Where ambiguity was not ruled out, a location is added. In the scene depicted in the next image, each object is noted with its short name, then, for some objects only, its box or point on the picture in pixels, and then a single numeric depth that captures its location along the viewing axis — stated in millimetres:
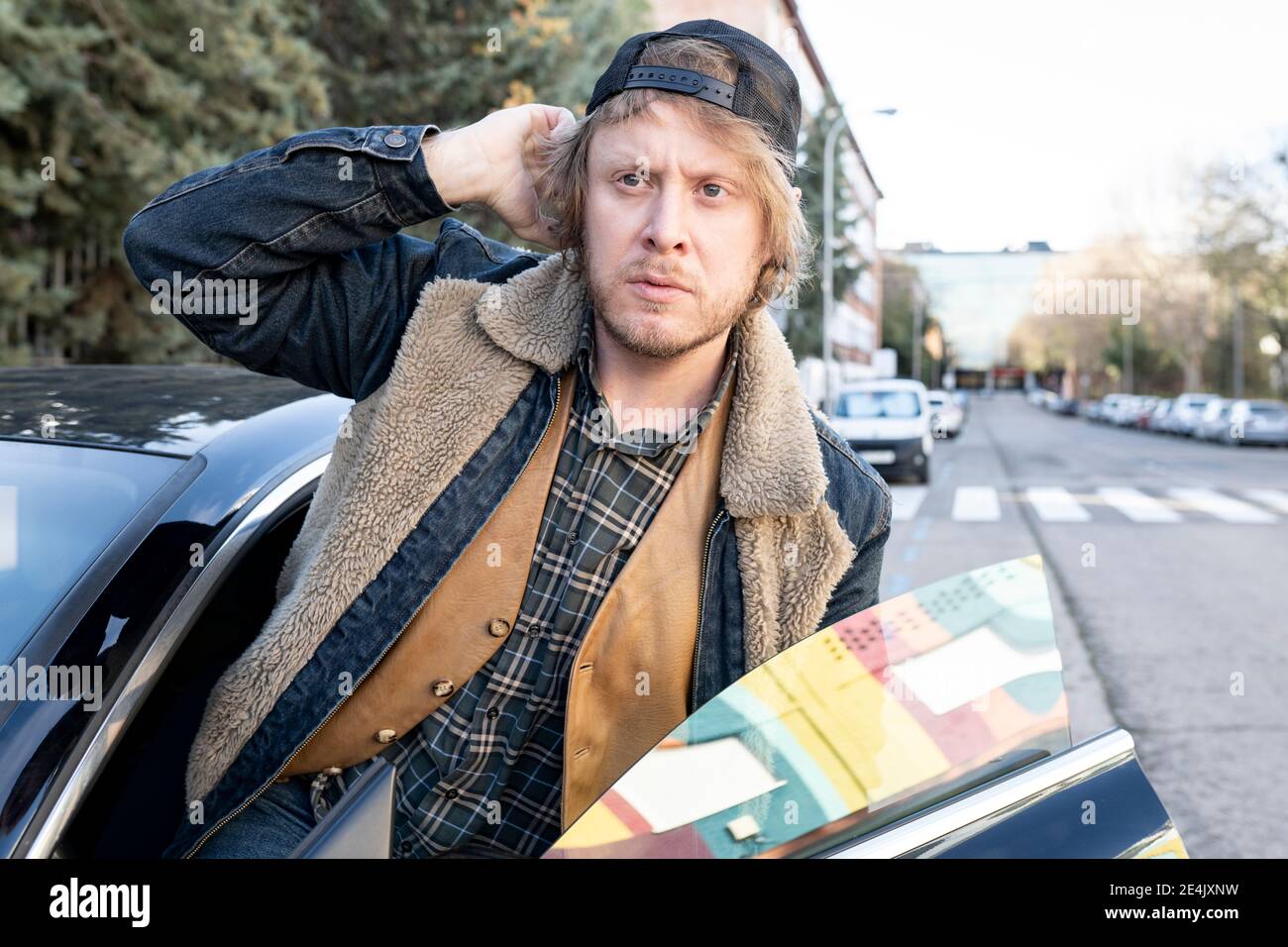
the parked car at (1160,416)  48000
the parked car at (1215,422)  37812
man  1879
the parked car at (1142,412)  52750
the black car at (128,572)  1611
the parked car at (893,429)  19203
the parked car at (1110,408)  61988
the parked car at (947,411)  35884
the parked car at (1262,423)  34000
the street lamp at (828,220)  26453
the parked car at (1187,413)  43375
